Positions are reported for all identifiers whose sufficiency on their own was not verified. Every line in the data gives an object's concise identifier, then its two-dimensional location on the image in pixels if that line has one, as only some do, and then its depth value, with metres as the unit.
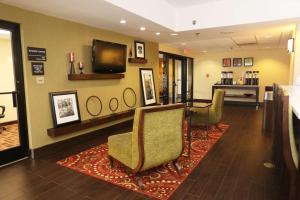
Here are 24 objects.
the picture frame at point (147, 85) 5.98
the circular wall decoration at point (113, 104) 4.98
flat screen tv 4.30
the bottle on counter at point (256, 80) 8.80
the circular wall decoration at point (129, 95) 5.44
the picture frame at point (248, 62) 9.06
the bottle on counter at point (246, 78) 8.95
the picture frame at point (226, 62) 9.52
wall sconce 4.32
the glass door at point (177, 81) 8.61
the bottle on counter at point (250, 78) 8.86
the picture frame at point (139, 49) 5.72
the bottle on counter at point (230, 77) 9.36
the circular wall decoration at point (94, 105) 4.41
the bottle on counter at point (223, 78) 9.47
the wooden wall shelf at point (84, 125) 3.60
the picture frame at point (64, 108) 3.70
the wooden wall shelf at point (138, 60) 5.45
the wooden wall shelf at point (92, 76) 3.97
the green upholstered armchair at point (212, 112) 4.54
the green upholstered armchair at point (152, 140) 2.32
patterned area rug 2.50
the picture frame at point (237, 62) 9.29
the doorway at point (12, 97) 3.17
